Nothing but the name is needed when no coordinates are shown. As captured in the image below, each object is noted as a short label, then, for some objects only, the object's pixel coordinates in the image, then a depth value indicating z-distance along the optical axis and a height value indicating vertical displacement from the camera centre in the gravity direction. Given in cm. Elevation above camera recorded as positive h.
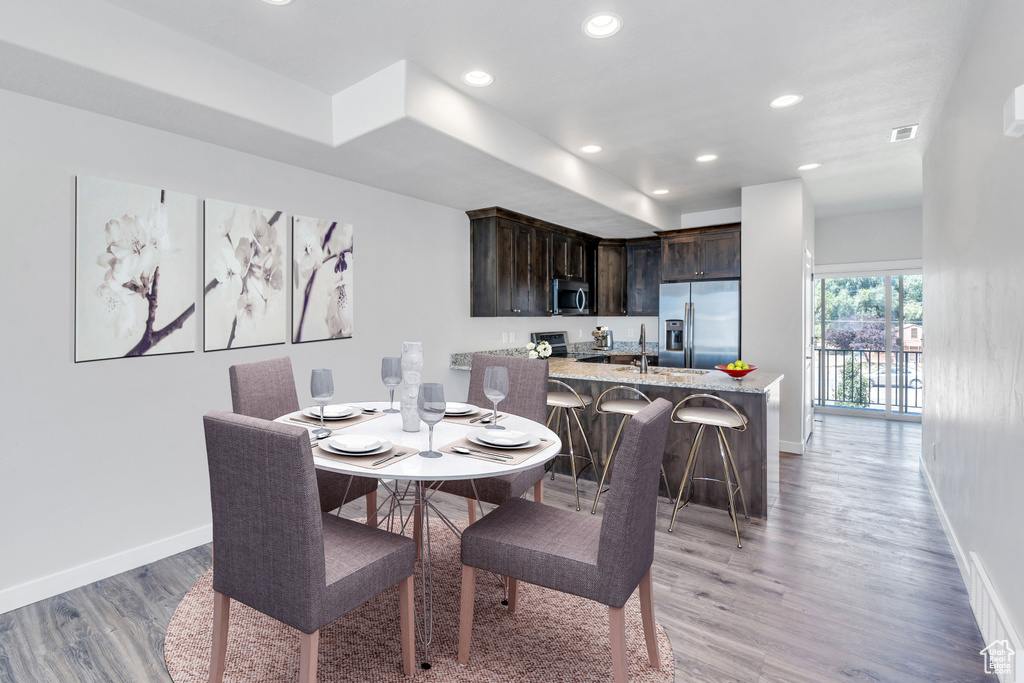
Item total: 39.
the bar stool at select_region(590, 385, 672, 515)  316 -43
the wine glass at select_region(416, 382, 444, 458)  169 -22
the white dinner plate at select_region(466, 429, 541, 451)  177 -37
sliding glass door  600 -3
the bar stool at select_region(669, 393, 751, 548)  281 -46
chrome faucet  357 -14
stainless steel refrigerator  491 +19
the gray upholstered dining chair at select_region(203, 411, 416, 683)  130 -56
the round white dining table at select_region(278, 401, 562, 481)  149 -39
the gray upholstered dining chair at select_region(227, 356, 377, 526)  236 -30
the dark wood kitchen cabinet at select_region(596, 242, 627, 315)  624 +82
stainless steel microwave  546 +52
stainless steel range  573 -5
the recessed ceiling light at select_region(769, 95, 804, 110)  282 +141
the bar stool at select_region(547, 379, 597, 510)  334 -43
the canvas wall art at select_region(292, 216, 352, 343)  323 +42
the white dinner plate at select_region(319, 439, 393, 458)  166 -37
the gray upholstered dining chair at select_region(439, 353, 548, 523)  239 -34
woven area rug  173 -116
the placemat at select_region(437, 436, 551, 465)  163 -38
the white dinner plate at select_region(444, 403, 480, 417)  230 -32
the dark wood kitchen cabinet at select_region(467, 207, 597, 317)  460 +80
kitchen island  309 -58
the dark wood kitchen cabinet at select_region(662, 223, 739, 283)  501 +93
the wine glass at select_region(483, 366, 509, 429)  193 -17
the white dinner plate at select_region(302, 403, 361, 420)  217 -32
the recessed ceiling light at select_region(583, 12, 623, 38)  206 +137
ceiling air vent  331 +144
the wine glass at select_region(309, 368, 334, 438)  201 -19
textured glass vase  200 -17
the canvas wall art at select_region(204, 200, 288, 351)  280 +39
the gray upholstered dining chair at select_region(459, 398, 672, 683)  146 -67
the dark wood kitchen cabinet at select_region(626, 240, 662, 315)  610 +83
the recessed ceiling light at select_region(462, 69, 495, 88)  252 +138
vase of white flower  420 -8
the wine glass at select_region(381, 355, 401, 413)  226 -13
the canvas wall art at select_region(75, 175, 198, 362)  234 +36
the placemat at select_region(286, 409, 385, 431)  205 -35
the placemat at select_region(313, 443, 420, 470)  155 -39
